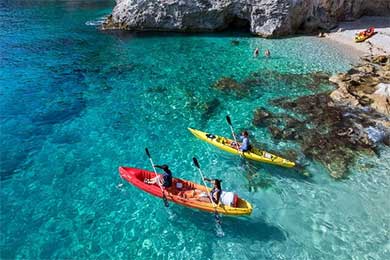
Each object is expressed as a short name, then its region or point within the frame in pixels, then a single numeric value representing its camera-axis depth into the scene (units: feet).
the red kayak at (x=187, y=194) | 45.10
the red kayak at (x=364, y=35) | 114.46
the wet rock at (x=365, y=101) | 75.93
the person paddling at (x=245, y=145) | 57.31
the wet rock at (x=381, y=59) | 101.21
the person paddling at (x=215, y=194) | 46.21
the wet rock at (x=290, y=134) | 64.28
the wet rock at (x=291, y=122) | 67.97
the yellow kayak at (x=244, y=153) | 55.52
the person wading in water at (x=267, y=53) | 104.37
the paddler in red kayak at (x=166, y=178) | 48.54
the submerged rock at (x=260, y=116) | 69.38
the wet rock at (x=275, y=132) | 64.72
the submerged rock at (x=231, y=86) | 82.79
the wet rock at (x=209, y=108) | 72.79
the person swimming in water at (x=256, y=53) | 104.77
